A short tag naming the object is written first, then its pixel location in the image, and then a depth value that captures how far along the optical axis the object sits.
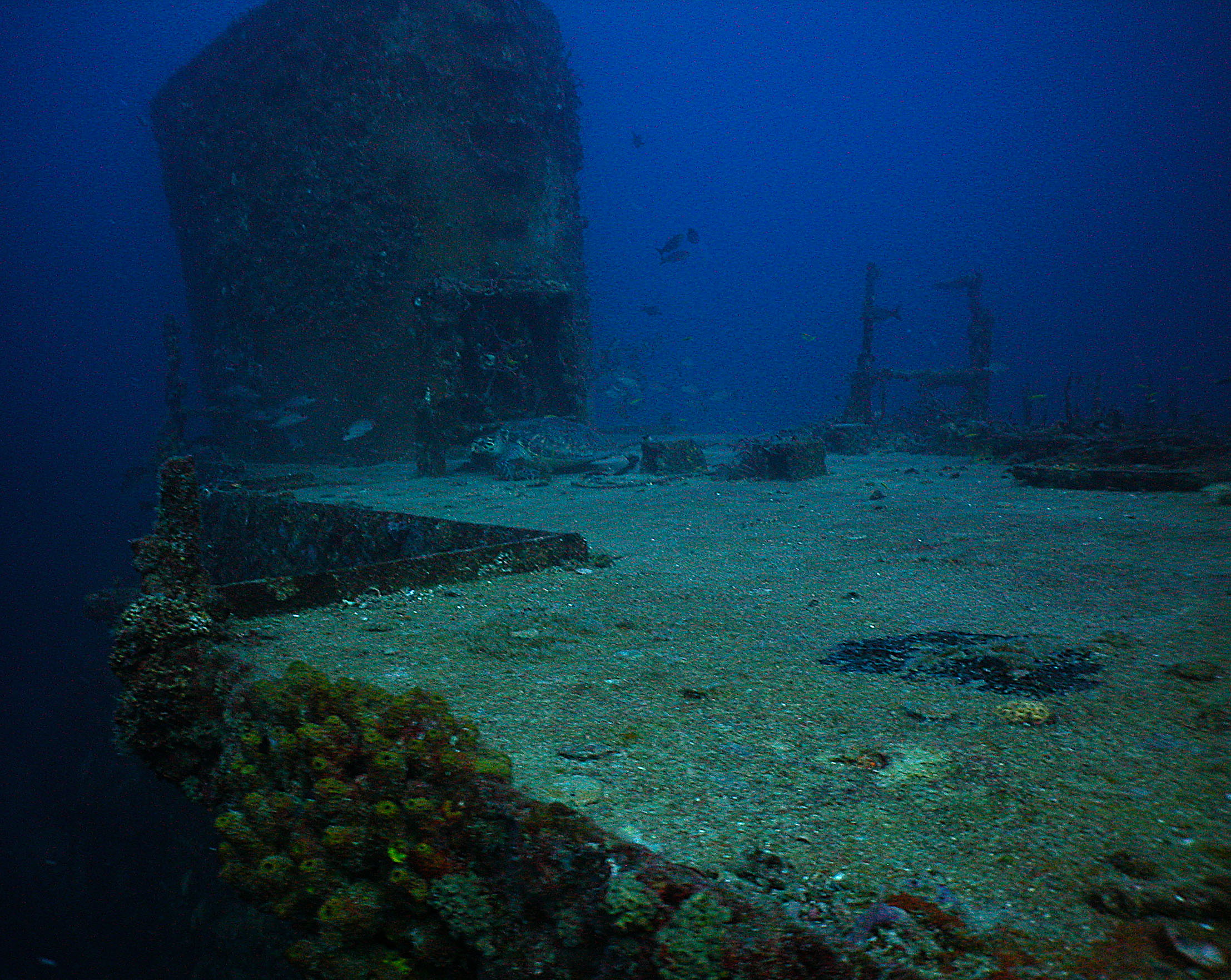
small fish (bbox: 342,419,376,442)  15.24
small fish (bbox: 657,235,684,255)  20.97
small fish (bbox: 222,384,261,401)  16.44
